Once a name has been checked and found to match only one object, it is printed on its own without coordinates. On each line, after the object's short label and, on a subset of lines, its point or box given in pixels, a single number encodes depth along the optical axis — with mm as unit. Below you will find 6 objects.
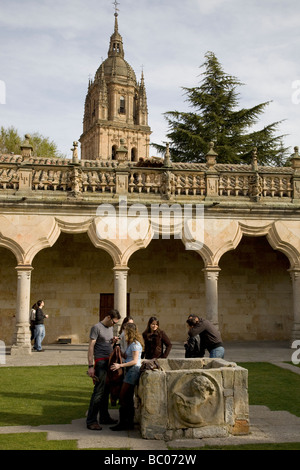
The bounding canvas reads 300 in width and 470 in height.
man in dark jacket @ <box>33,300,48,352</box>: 15508
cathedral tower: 58031
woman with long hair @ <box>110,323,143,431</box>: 6844
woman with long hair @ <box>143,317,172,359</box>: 8117
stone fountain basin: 6414
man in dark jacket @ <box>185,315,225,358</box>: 8070
